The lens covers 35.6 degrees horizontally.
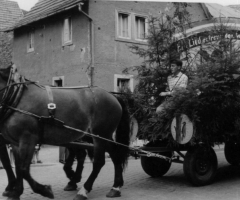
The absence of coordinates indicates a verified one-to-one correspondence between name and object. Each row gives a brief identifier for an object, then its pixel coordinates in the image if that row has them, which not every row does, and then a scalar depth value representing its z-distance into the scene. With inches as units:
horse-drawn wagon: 222.1
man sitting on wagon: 236.2
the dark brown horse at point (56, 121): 183.6
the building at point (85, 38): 561.9
